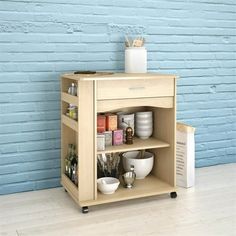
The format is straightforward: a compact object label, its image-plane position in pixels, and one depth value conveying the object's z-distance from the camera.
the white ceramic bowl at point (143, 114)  2.45
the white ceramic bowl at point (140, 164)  2.43
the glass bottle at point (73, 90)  2.23
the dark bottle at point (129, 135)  2.35
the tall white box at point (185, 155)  2.54
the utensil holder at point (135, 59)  2.50
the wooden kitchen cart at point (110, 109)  2.11
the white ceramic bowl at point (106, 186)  2.23
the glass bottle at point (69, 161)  2.40
